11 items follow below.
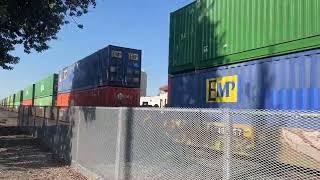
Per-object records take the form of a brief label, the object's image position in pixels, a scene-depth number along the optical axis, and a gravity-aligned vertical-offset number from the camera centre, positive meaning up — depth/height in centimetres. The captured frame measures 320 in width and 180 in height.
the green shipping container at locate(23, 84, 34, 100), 2675 +89
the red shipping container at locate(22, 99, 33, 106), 2702 -19
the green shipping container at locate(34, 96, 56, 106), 1850 +2
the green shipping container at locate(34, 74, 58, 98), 1839 +113
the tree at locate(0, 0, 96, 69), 813 +284
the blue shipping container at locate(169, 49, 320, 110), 403 +39
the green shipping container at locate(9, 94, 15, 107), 4787 -13
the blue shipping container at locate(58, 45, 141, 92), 1033 +145
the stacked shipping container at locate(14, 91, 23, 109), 3524 +35
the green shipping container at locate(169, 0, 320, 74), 428 +151
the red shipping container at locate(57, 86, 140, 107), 1025 +22
